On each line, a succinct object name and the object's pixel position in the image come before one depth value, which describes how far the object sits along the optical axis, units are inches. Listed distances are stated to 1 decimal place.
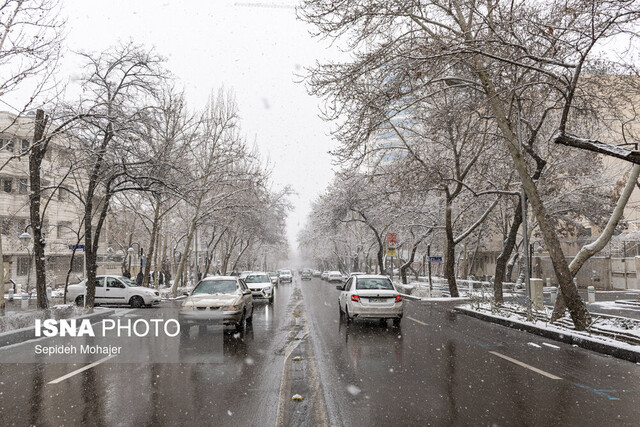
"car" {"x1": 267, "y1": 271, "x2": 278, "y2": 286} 1999.5
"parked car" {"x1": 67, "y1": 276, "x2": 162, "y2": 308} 916.0
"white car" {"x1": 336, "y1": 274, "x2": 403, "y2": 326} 583.5
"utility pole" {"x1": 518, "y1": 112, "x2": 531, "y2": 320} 596.5
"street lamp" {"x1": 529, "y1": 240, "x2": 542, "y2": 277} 1435.9
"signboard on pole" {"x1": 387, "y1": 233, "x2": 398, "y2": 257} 1340.2
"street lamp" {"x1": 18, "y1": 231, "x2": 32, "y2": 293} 920.3
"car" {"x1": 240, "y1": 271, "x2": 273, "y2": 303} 1002.1
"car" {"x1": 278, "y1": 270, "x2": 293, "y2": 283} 2399.0
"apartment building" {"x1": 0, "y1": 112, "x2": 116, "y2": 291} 1578.5
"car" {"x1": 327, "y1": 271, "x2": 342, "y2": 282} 2474.2
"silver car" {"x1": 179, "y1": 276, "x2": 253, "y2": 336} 484.4
